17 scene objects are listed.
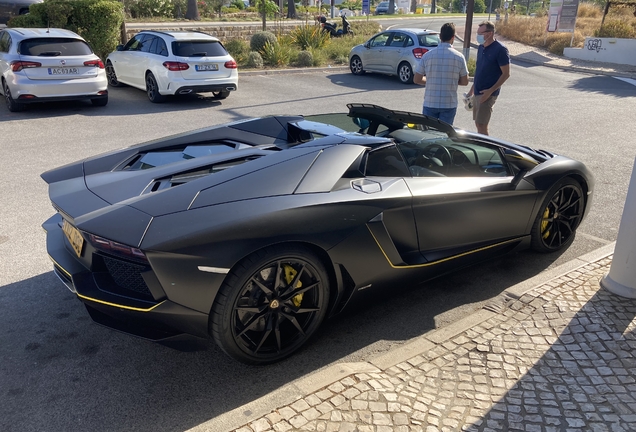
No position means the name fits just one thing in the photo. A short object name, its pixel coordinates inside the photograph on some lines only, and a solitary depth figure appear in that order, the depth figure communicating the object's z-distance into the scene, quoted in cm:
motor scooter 2576
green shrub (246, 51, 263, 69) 1764
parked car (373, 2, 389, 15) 6425
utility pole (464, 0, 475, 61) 1681
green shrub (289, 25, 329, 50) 2075
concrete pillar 405
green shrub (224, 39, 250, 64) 1845
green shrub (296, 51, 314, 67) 1855
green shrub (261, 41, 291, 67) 1806
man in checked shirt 724
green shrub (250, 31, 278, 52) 1900
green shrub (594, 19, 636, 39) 2377
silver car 1633
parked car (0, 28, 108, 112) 1051
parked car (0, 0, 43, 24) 2138
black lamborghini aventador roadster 300
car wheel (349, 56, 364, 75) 1795
